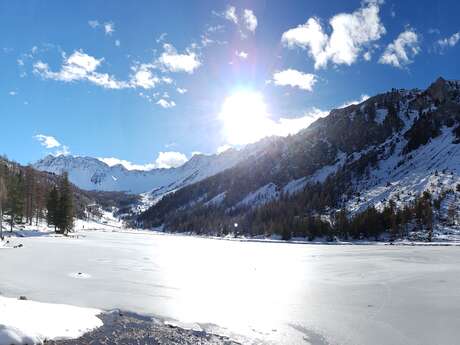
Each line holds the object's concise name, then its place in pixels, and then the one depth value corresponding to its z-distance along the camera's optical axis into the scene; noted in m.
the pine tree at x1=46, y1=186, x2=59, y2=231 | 99.44
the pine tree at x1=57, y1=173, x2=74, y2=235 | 98.69
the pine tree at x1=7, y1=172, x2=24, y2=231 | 90.75
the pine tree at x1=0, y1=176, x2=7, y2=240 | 74.96
